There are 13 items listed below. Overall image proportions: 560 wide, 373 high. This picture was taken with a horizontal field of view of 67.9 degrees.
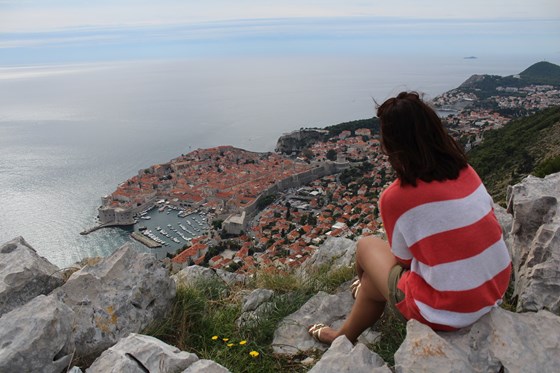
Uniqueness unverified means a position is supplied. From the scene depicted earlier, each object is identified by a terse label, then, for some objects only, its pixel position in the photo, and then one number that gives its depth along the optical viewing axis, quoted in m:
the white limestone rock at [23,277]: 2.22
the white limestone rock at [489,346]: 1.41
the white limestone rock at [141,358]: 1.71
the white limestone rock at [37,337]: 1.72
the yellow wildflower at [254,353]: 1.98
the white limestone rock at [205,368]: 1.64
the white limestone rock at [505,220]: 2.74
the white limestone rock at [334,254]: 3.45
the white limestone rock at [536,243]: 1.93
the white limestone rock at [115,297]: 2.13
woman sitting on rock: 1.46
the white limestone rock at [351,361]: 1.48
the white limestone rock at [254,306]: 2.47
